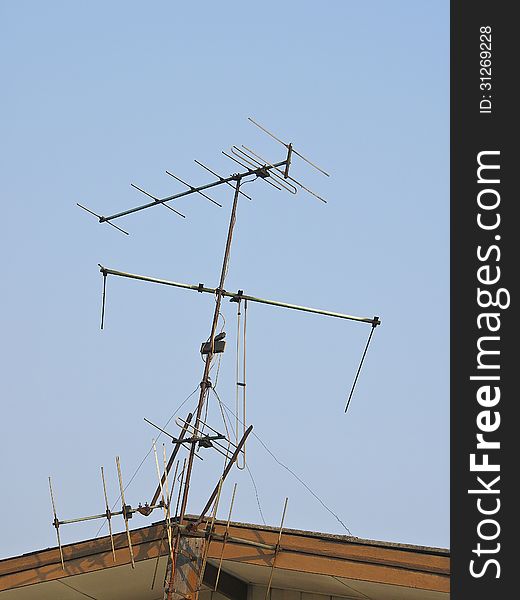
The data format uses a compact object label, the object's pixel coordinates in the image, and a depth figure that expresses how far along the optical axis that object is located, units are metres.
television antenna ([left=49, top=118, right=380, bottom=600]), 14.91
